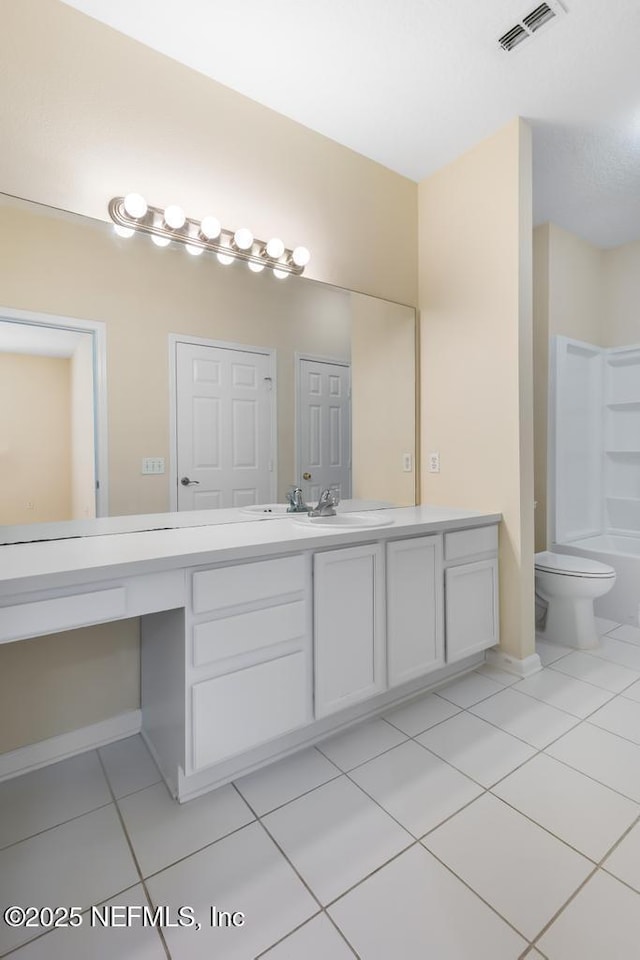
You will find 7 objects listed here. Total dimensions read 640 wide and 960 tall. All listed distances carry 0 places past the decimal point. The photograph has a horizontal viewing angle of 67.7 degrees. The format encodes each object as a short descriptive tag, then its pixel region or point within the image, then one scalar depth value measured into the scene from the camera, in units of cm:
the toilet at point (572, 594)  256
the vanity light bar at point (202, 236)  173
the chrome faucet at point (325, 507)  213
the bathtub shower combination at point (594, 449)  325
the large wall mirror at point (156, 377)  158
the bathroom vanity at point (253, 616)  130
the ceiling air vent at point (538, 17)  165
